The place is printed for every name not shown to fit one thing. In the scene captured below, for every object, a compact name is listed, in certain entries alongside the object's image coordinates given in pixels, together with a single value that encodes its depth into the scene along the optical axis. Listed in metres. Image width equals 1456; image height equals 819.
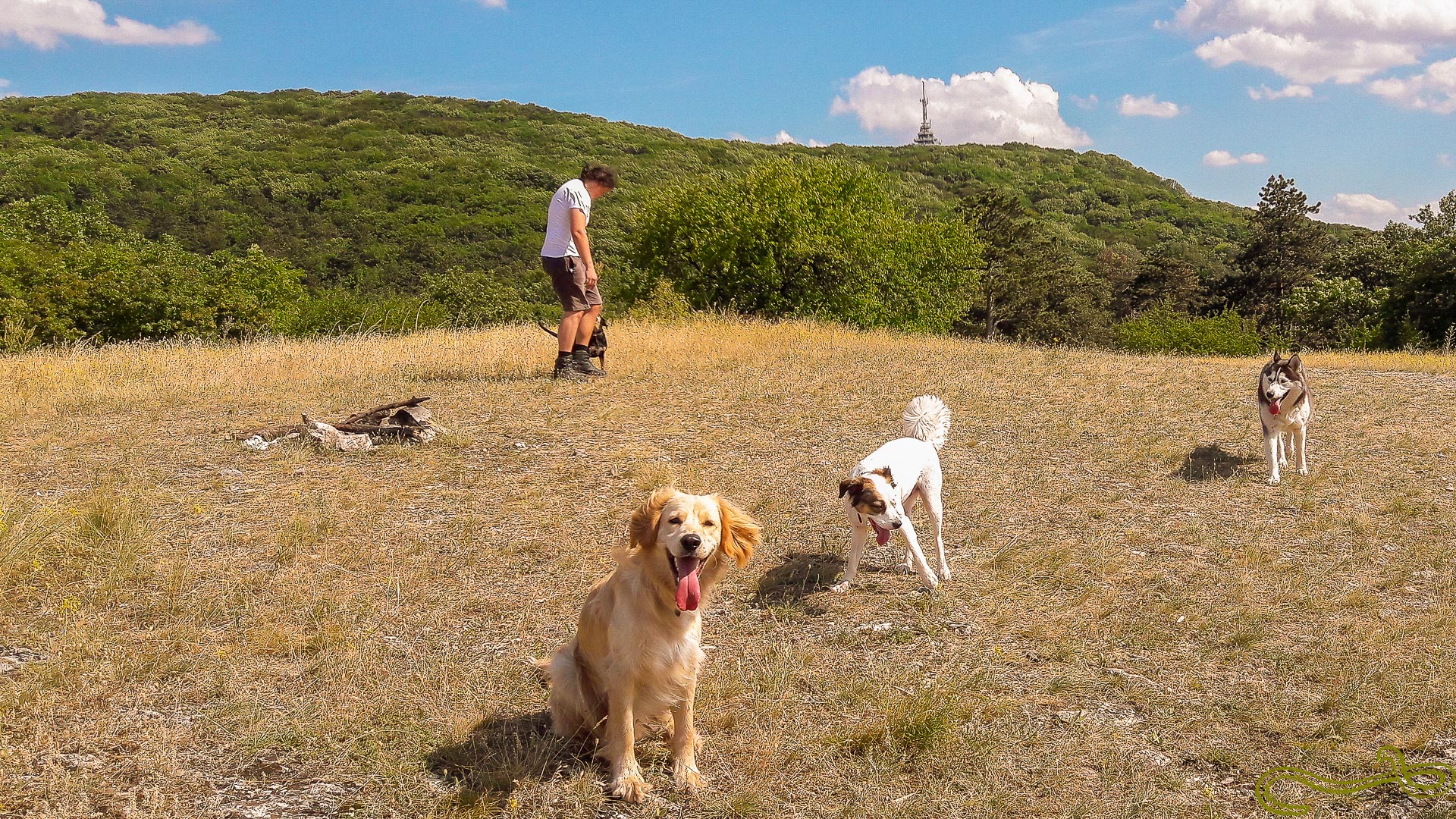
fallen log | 8.24
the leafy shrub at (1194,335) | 36.16
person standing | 9.89
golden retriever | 3.02
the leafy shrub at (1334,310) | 33.47
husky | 7.62
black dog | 11.16
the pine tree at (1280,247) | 46.91
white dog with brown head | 4.82
